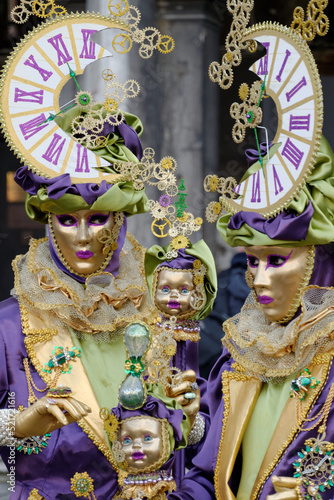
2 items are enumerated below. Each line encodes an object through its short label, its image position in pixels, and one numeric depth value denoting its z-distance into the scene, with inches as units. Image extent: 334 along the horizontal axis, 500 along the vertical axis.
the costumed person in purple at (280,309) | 289.4
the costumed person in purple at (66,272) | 343.3
